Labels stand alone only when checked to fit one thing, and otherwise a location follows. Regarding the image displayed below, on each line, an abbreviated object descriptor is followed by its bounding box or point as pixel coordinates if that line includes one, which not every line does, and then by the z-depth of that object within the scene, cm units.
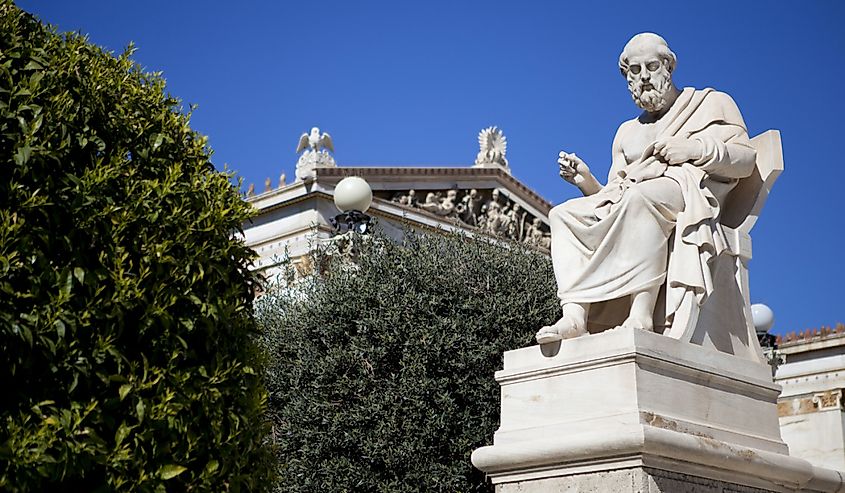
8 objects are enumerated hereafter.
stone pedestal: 591
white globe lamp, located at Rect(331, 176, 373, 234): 1723
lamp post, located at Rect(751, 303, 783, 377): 1786
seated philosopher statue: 651
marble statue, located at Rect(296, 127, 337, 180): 3200
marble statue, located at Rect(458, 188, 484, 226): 3878
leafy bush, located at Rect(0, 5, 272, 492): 523
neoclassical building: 2461
